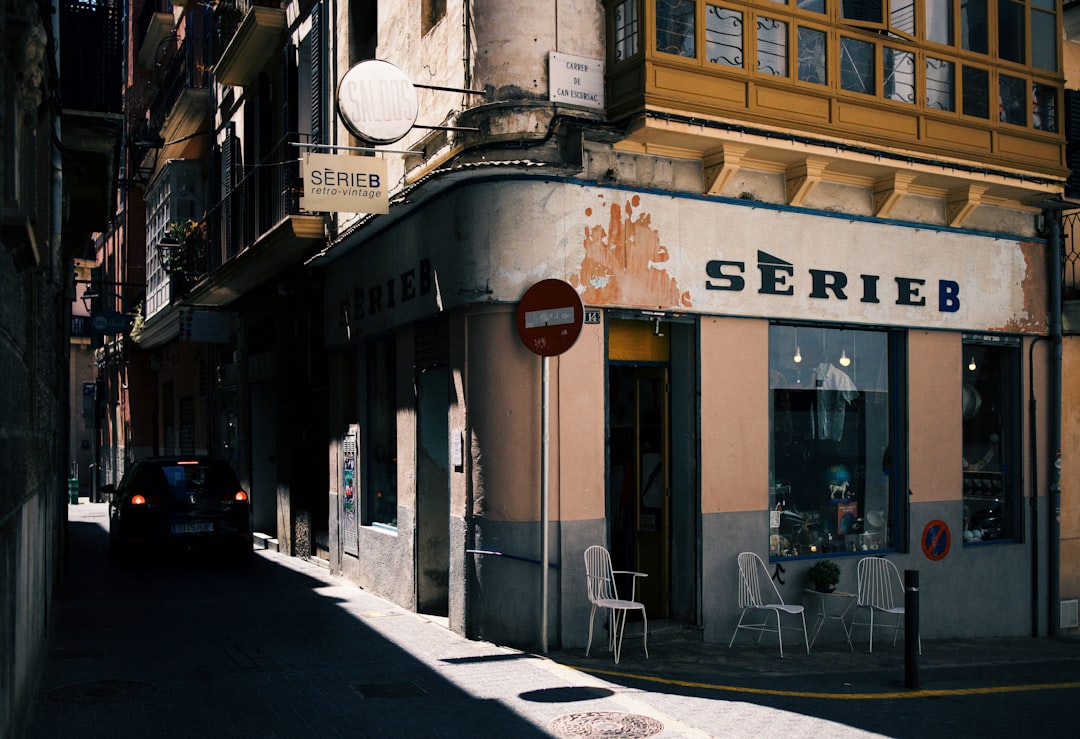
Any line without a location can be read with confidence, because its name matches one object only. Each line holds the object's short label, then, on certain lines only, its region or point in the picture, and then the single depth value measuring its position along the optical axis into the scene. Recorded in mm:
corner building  9797
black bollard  8508
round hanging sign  10039
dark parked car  14539
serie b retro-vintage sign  10219
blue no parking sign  12086
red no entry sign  8914
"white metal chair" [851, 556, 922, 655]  11547
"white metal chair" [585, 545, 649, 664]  9464
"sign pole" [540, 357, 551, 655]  9289
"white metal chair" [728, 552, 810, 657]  10516
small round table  11008
